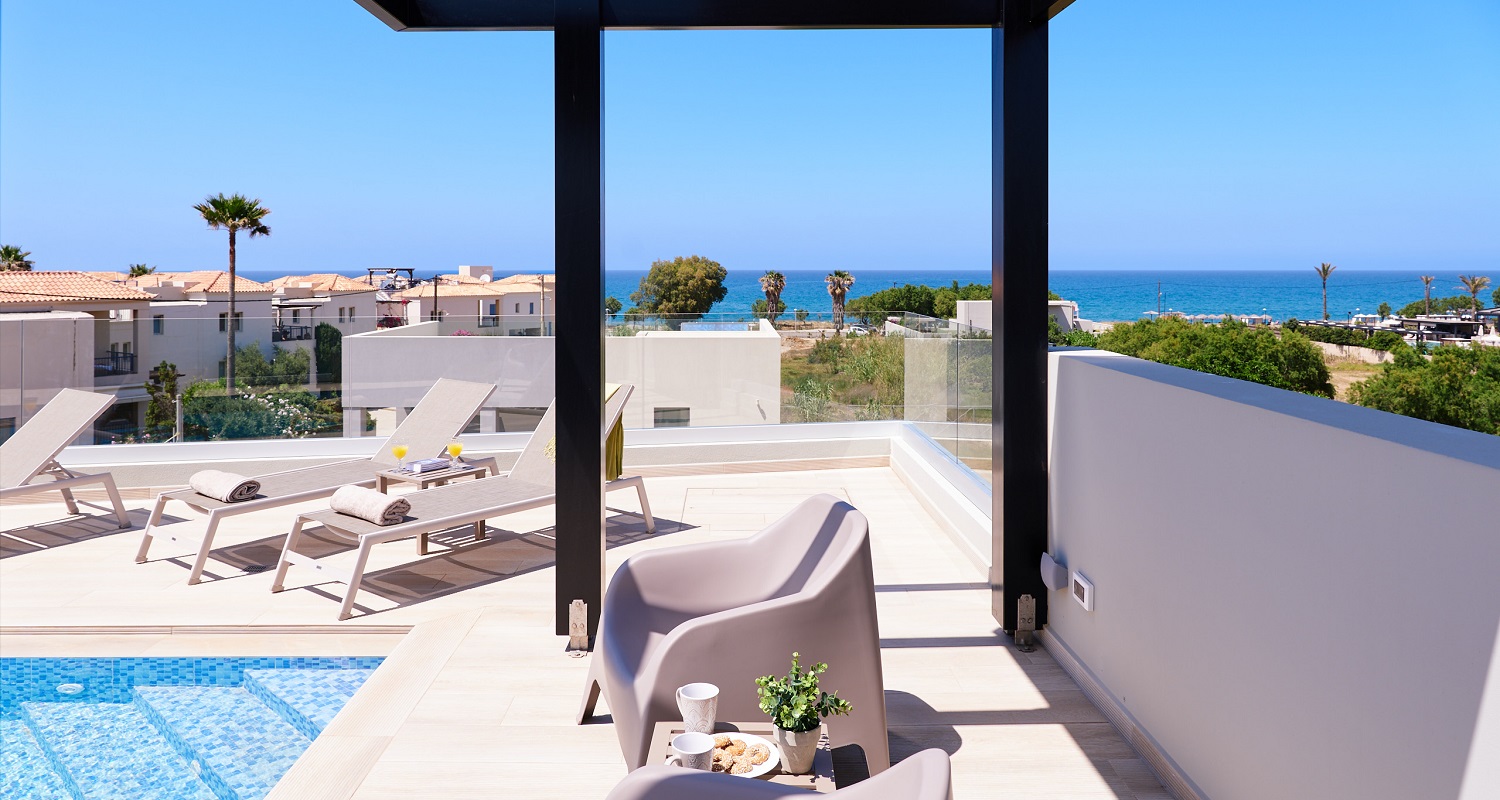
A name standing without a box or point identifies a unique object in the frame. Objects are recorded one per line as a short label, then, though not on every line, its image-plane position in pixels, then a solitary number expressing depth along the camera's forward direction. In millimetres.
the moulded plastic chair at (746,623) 2684
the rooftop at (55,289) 19547
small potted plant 2260
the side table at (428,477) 6008
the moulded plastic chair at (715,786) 1681
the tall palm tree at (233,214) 23922
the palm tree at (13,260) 33125
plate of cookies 2223
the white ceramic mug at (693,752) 2094
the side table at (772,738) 2222
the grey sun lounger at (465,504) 4754
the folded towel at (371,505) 4898
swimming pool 3277
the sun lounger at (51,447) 6109
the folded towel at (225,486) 5383
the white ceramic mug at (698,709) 2352
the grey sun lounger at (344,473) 5316
